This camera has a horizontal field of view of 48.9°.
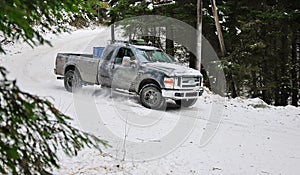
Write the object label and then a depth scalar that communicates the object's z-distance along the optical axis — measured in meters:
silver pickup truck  10.58
